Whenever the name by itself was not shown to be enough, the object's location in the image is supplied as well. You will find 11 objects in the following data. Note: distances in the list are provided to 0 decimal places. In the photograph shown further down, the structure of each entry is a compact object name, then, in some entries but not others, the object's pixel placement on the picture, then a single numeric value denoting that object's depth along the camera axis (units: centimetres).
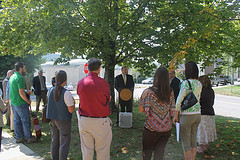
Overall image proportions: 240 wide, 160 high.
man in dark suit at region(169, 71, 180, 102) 732
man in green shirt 556
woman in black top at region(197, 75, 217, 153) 491
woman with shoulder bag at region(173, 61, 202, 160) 393
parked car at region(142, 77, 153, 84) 4968
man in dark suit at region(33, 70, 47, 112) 1077
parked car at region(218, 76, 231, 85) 4084
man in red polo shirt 336
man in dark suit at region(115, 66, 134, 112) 791
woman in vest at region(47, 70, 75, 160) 401
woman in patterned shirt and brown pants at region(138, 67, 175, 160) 331
